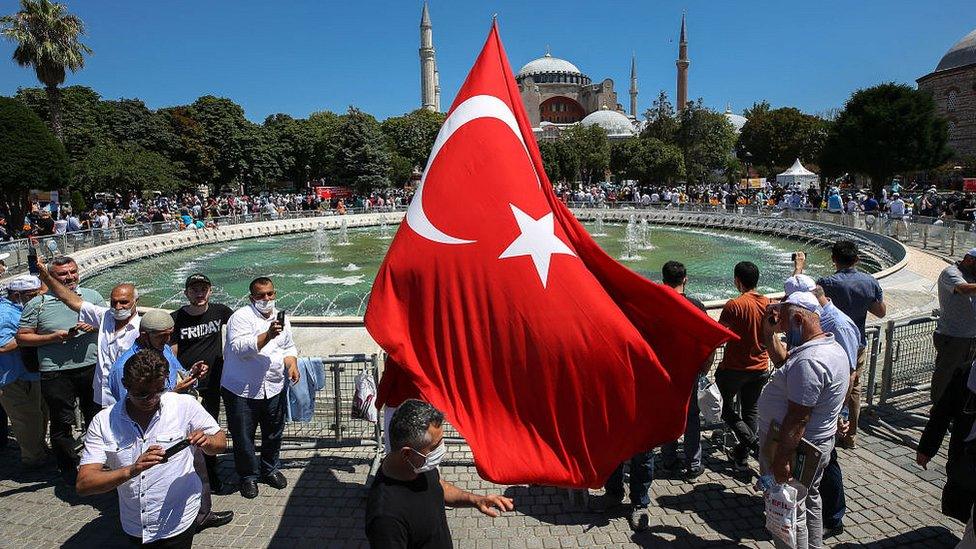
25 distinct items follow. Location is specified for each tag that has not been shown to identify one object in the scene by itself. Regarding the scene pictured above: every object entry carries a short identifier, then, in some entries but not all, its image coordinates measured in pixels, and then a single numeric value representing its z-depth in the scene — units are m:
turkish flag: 3.79
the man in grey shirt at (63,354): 4.95
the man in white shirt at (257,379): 4.69
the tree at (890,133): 38.31
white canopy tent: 42.31
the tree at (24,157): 23.12
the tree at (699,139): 51.75
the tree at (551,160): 57.19
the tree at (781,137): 62.09
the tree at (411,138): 63.88
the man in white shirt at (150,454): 2.87
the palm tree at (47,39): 28.33
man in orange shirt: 4.74
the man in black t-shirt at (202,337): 5.03
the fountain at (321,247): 21.71
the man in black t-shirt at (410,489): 2.31
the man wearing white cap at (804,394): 3.41
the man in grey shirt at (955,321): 5.29
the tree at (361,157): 51.62
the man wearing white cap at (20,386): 5.03
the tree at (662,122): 56.15
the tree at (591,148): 60.25
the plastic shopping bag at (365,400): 5.14
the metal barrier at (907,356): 6.14
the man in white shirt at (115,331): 4.58
